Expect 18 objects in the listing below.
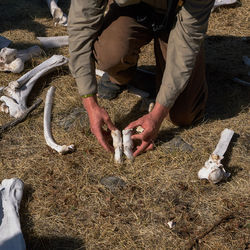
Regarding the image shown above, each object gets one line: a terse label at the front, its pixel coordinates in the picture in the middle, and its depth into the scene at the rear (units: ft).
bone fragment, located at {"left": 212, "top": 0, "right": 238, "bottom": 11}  20.88
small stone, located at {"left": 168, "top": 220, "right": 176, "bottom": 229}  10.21
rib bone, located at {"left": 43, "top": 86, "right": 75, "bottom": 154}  12.41
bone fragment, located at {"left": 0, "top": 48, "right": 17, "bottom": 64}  16.02
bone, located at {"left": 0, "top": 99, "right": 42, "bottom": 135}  13.57
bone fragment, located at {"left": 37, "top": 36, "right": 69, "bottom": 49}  18.30
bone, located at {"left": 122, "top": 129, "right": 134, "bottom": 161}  11.92
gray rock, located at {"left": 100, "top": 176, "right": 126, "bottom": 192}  11.38
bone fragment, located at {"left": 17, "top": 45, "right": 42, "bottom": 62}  16.81
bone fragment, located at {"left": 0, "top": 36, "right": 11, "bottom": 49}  17.84
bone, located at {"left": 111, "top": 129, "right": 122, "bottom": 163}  11.96
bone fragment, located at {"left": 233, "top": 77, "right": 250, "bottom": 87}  15.44
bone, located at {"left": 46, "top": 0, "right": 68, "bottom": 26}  20.44
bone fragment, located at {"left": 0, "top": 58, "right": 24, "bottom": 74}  16.20
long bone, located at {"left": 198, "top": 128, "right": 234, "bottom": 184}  11.03
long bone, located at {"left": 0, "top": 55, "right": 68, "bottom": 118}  14.29
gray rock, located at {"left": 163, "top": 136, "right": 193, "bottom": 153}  12.57
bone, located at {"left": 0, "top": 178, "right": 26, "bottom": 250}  9.35
